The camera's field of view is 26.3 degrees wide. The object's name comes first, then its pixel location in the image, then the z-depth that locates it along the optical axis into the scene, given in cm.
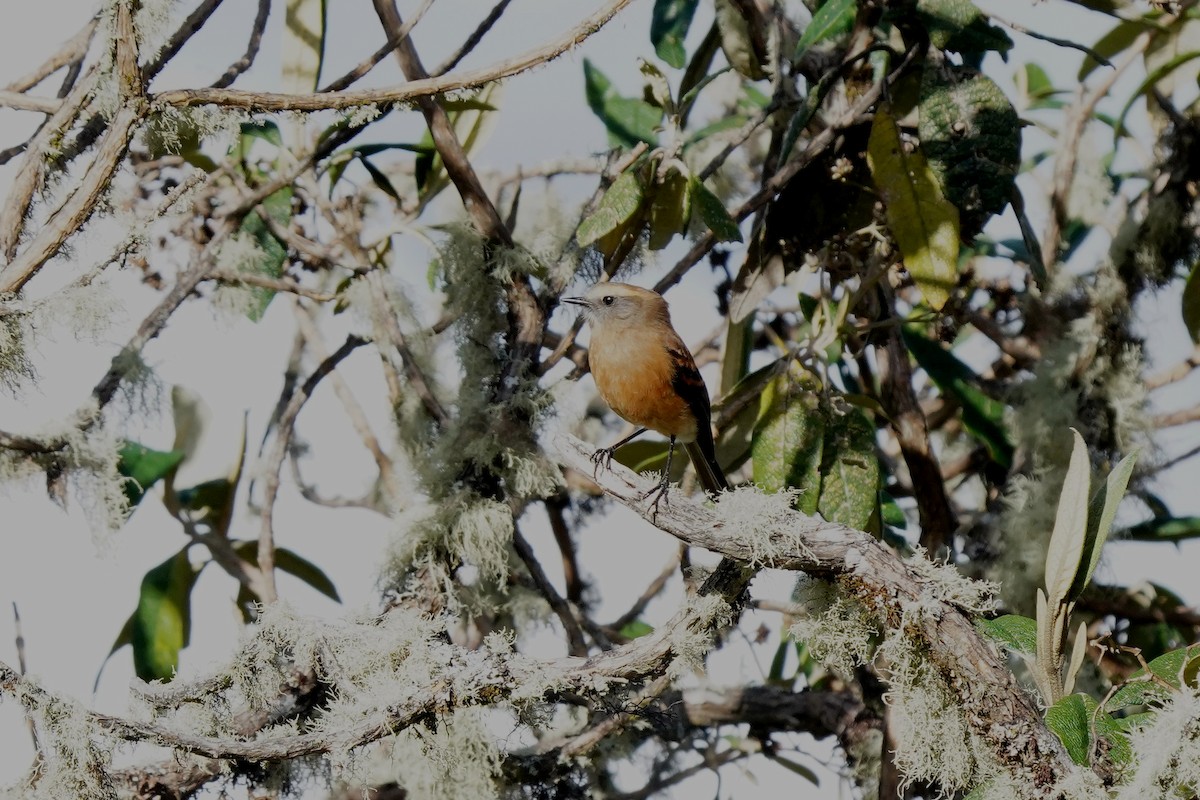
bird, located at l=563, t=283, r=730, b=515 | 747
